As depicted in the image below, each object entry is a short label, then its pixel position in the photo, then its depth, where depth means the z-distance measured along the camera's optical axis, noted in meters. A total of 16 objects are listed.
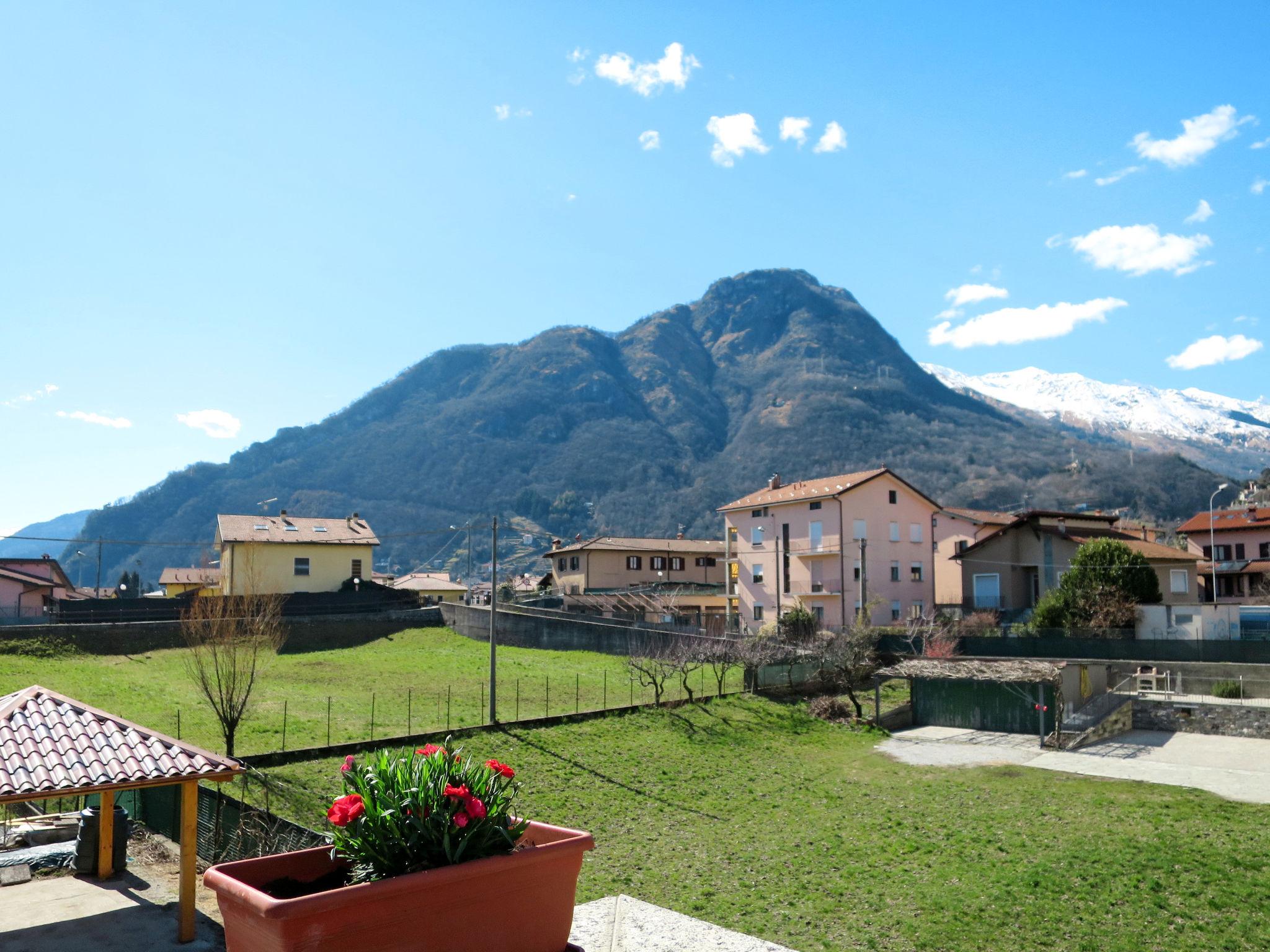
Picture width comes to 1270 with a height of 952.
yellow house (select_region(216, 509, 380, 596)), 54.22
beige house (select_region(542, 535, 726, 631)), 64.31
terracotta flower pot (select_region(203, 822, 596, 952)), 4.96
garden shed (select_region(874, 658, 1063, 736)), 34.38
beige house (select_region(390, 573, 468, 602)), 90.75
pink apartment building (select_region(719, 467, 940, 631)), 59.53
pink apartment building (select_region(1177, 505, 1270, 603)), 68.44
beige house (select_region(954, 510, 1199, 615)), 53.16
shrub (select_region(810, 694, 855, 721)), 38.22
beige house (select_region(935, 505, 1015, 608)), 65.25
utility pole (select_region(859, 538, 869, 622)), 50.41
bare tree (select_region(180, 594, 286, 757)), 23.39
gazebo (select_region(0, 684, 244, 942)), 9.26
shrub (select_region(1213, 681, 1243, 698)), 36.75
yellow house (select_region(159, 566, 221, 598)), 81.56
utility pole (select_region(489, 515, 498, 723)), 27.66
